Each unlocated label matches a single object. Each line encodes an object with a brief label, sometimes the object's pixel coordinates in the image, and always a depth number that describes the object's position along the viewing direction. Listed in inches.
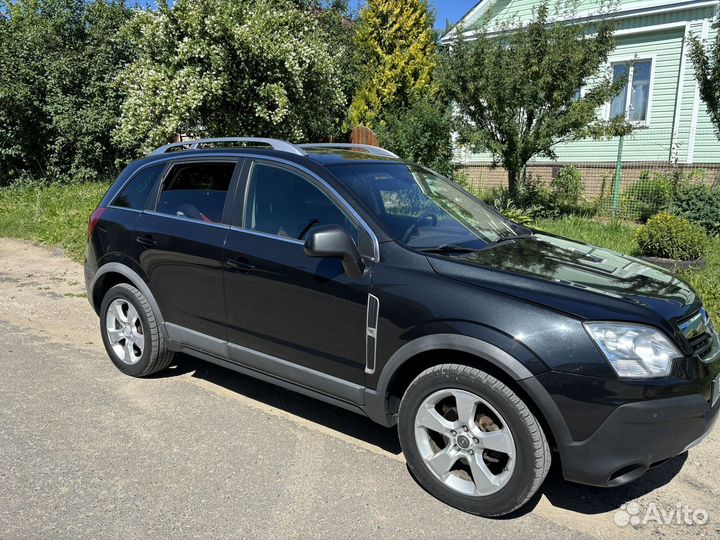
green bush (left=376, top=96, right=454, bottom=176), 396.8
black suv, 100.3
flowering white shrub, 359.3
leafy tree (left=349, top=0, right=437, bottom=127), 613.0
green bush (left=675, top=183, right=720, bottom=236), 374.9
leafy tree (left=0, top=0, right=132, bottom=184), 545.0
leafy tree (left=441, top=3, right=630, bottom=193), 384.2
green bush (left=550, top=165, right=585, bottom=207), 529.1
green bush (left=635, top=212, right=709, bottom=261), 273.4
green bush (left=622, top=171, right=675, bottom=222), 426.0
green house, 538.6
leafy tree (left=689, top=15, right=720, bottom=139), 363.3
